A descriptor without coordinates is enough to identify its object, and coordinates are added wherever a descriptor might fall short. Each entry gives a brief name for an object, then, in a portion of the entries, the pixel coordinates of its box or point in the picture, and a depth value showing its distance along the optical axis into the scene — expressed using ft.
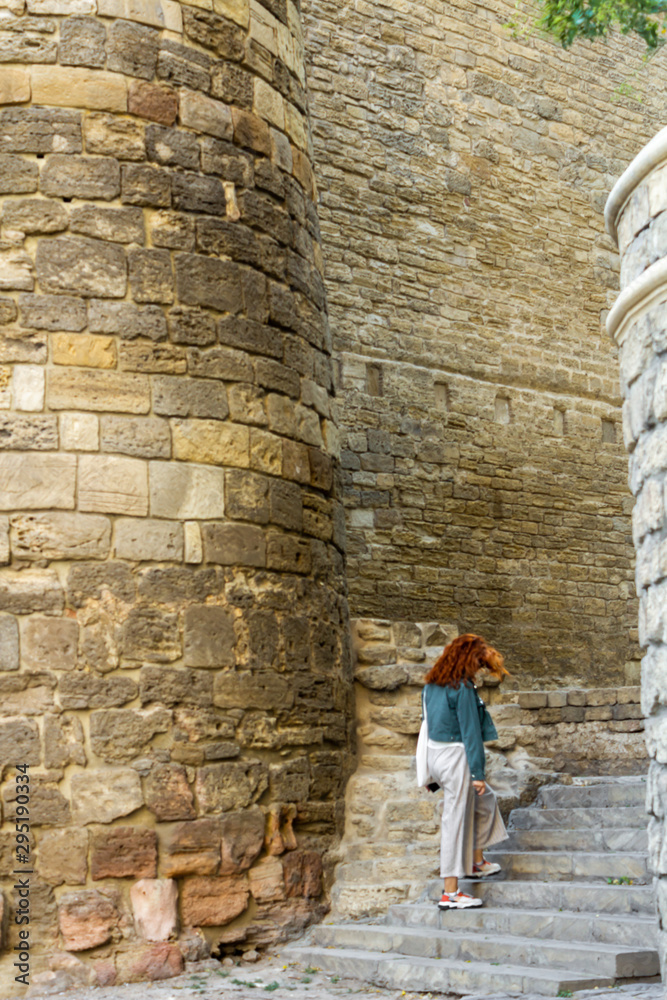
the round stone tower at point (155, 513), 16.76
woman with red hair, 17.37
